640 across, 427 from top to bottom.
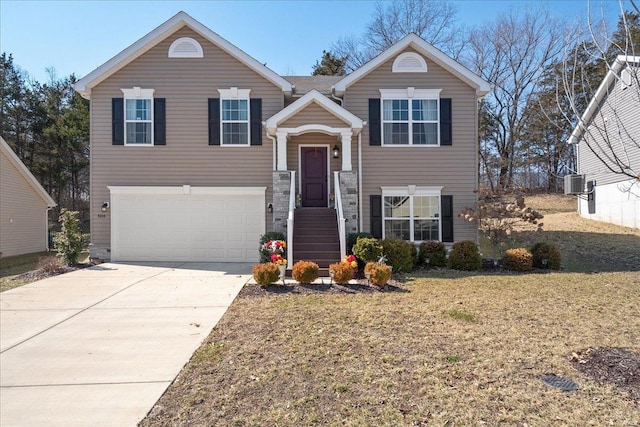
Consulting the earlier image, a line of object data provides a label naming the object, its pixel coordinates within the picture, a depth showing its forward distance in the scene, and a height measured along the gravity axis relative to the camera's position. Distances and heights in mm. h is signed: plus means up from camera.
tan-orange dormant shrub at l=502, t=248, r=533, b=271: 10180 -1172
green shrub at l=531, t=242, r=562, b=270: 10289 -1081
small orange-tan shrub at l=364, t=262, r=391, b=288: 8203 -1203
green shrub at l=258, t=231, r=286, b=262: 10141 -531
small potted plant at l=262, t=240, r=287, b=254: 9734 -715
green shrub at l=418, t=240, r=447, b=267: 10797 -1068
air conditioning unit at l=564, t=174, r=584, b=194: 19128 +1479
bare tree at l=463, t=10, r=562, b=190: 26375 +9963
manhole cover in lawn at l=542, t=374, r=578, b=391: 3708 -1635
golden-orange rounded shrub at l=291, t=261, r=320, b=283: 8422 -1173
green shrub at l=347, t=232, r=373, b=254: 10508 -567
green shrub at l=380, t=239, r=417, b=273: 9758 -938
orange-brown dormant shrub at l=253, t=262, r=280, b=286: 8285 -1190
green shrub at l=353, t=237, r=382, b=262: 9453 -802
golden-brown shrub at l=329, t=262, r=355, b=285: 8484 -1212
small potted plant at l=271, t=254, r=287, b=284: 8727 -1010
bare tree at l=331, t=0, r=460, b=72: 27844 +13238
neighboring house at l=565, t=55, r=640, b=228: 15305 +1318
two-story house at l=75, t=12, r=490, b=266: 12727 +2225
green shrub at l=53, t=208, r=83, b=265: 11641 -590
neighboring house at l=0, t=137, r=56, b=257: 16116 +537
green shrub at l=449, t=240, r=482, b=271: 10367 -1099
